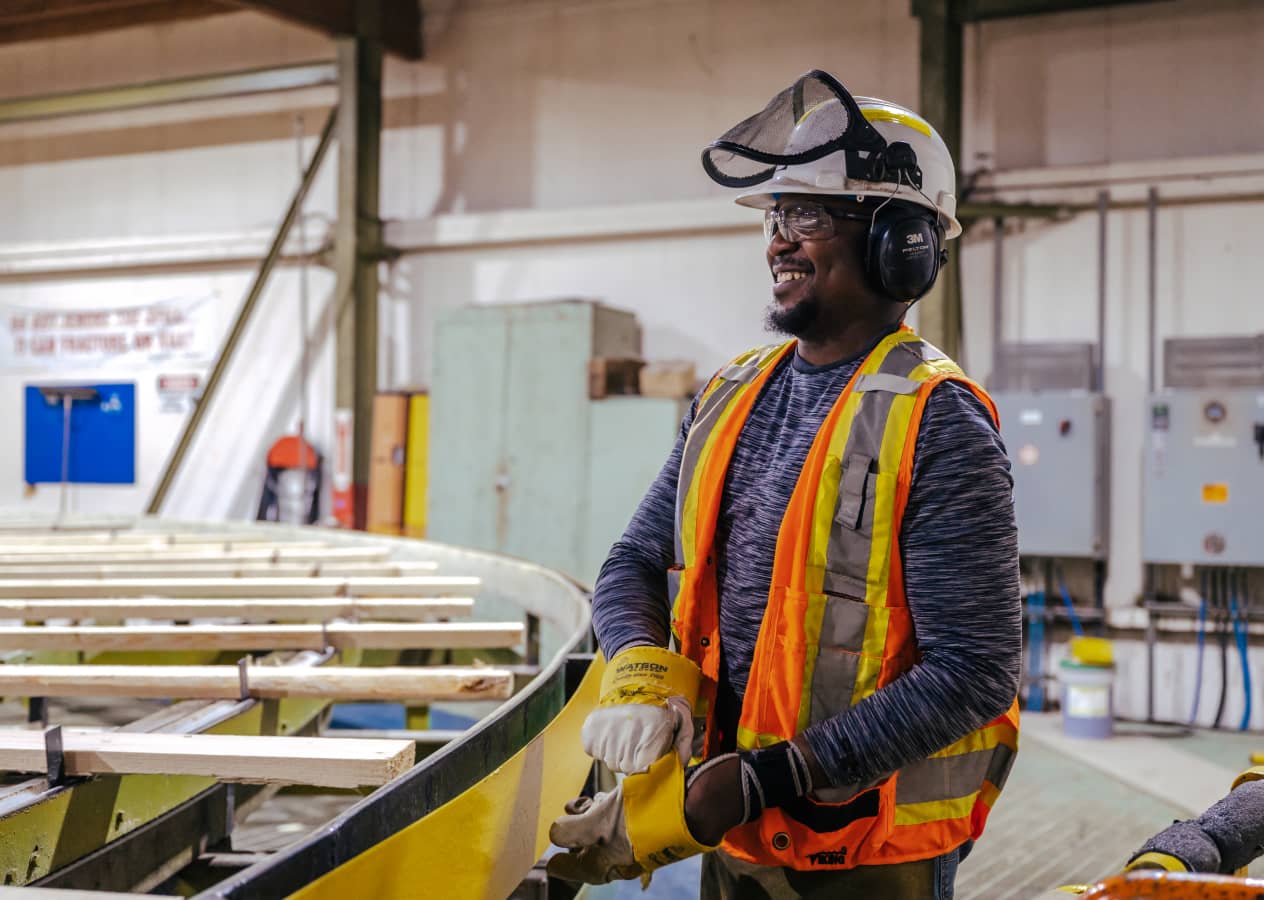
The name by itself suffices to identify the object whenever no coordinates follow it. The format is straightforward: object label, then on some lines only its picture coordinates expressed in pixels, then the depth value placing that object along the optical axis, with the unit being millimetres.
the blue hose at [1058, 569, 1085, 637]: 6230
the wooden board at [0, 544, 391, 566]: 3414
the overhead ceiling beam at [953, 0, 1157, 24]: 6074
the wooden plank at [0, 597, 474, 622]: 2562
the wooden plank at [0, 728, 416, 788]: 1382
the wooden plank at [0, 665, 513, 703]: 1904
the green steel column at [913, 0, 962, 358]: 6250
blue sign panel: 8891
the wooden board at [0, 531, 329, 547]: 3955
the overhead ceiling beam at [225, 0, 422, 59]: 7211
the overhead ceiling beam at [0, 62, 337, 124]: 7977
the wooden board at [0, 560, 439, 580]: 3152
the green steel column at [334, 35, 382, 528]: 7715
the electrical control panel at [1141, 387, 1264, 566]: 5664
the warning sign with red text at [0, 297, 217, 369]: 8758
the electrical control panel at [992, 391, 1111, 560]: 5934
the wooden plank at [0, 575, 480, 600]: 2814
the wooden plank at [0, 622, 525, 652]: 2287
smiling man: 1199
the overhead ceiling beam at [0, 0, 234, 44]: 8430
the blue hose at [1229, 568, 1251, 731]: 5961
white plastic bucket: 5727
